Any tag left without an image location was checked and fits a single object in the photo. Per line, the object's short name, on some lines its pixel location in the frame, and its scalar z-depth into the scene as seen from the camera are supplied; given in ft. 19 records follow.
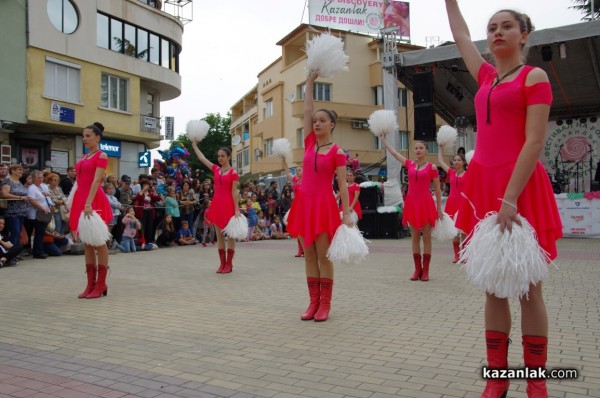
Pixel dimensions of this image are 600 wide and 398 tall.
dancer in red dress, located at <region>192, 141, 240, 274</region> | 29.09
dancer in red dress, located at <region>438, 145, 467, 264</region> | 31.32
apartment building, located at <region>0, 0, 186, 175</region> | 71.92
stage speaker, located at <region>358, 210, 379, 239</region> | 60.13
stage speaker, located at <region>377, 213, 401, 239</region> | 59.26
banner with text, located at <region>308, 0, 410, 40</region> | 107.34
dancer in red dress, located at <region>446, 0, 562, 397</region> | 9.00
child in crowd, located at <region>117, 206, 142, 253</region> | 44.26
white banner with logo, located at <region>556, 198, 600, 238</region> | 55.06
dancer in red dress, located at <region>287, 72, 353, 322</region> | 17.29
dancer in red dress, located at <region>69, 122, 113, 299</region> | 21.39
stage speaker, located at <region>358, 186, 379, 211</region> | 59.88
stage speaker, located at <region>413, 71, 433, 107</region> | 55.95
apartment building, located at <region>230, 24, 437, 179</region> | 123.54
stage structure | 51.06
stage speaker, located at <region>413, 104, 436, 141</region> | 55.57
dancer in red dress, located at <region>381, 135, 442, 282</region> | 25.95
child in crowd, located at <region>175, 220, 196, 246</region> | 52.08
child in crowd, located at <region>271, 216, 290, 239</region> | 62.37
